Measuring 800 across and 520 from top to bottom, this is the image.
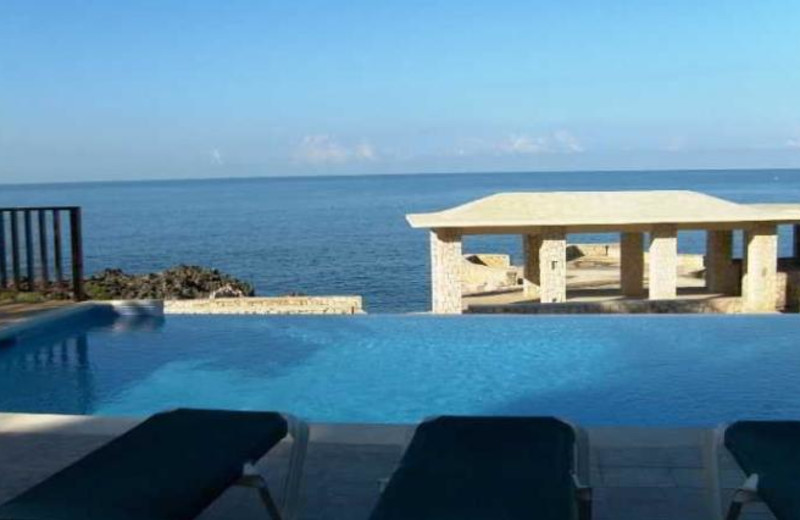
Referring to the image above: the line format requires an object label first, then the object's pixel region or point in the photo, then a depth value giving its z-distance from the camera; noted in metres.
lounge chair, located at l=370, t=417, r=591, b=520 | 2.45
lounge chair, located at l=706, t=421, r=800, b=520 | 2.53
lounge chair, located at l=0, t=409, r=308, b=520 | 2.51
